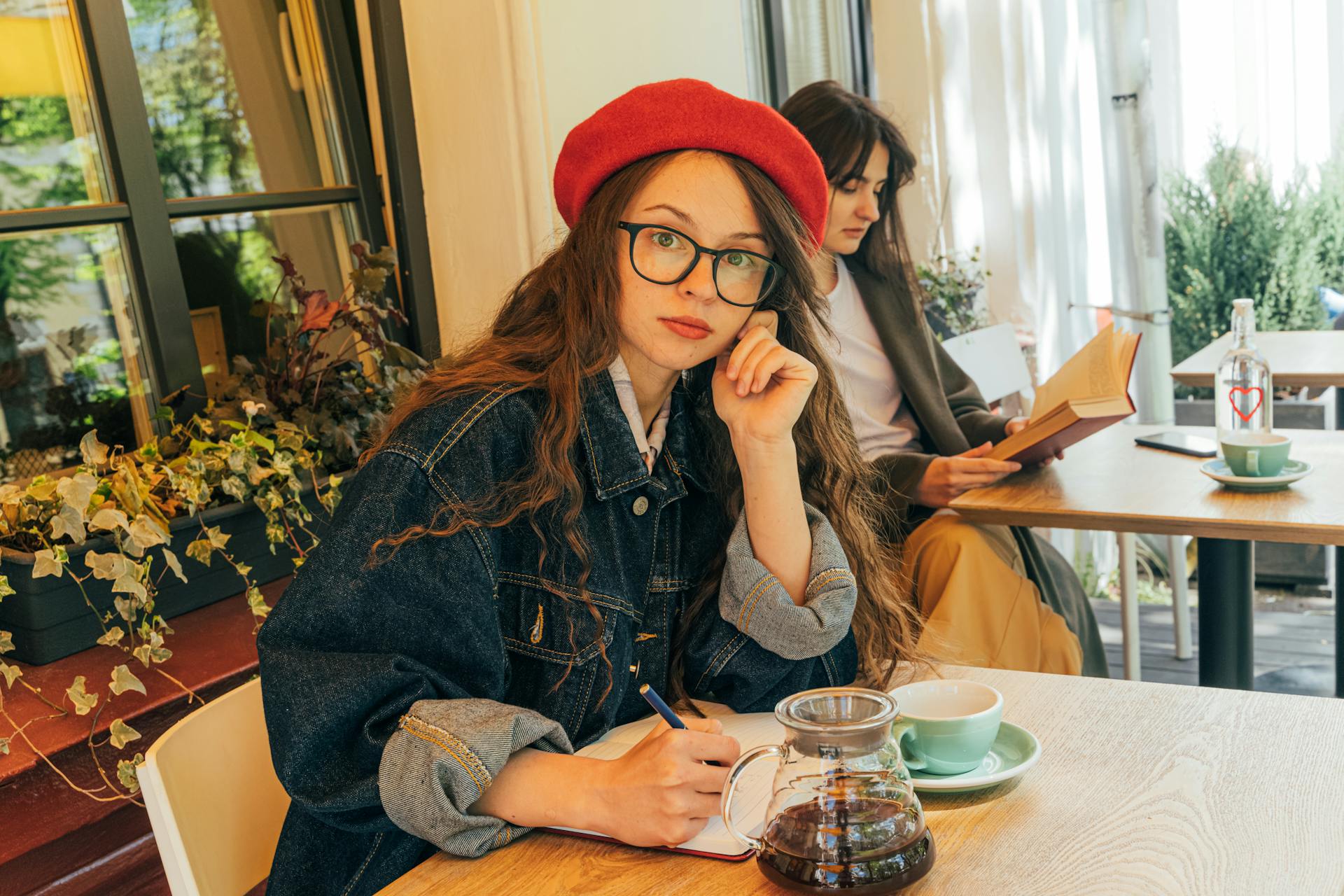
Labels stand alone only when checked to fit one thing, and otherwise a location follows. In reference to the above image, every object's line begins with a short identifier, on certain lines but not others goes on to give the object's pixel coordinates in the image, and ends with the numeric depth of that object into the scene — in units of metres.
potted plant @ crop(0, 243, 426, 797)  1.55
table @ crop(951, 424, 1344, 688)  1.84
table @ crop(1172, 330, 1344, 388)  2.90
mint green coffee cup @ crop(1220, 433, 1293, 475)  2.02
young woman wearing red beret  0.99
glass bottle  2.13
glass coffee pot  0.82
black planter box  1.59
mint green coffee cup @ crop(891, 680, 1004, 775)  0.98
